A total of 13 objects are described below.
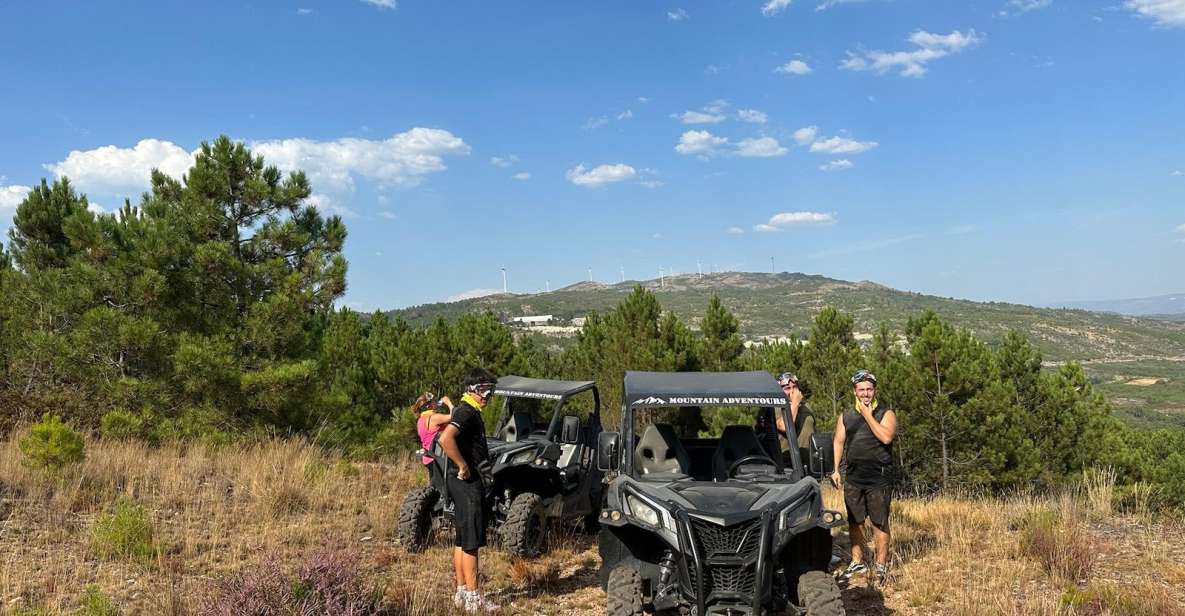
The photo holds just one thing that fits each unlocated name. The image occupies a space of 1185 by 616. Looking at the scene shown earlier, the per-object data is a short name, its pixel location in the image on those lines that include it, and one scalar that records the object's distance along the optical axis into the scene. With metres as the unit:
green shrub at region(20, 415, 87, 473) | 8.03
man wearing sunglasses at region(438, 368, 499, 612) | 5.79
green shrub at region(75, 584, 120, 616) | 4.93
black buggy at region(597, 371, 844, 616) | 4.73
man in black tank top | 6.56
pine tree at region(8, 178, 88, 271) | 13.12
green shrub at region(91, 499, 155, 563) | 6.53
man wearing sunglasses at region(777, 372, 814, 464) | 7.82
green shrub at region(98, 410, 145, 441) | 10.46
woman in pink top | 7.38
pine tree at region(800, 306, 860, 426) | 21.38
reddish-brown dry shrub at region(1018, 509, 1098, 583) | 6.78
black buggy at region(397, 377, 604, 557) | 7.69
